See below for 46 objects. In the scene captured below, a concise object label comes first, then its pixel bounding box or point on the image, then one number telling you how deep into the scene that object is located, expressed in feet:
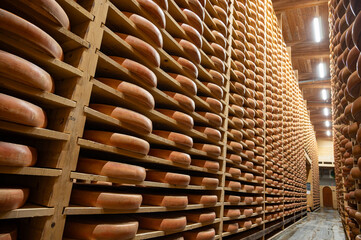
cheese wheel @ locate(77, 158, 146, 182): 4.25
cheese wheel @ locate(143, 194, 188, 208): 5.58
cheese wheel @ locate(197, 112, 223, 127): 7.68
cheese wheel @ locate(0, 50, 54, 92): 3.05
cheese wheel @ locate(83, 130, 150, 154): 4.42
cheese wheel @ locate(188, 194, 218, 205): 6.98
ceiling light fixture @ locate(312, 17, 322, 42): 23.69
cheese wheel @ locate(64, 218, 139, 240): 3.99
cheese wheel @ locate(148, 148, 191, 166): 5.91
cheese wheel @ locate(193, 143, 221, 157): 7.38
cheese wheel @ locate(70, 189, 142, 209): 4.12
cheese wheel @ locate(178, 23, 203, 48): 6.84
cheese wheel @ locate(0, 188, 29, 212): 2.93
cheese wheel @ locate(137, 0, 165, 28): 5.41
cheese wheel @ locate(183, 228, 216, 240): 6.61
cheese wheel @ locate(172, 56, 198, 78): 6.56
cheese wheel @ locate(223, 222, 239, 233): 8.55
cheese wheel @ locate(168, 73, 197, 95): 6.44
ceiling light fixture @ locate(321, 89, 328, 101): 38.24
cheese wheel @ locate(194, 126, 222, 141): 7.54
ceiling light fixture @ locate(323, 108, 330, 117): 46.12
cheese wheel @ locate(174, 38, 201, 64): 6.68
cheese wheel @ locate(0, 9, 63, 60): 3.06
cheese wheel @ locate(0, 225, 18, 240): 3.00
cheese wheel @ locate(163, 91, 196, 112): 6.30
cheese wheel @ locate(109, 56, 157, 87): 4.87
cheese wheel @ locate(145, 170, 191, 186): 5.73
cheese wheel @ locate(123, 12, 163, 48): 5.14
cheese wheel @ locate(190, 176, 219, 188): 7.15
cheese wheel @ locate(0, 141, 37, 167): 2.97
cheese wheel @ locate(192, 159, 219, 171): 7.34
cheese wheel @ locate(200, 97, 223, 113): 7.83
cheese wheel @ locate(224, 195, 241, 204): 8.80
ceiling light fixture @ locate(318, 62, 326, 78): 31.96
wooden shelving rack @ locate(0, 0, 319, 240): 3.64
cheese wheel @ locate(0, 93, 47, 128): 3.01
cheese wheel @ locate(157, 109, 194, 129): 6.15
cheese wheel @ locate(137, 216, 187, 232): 5.39
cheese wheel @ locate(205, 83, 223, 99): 7.97
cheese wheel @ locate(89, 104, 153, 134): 4.57
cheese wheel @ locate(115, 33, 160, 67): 4.99
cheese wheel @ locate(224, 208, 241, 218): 8.61
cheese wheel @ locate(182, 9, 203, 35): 6.98
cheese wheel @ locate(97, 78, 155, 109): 4.72
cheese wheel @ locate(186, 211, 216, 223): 6.83
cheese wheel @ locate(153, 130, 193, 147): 6.06
